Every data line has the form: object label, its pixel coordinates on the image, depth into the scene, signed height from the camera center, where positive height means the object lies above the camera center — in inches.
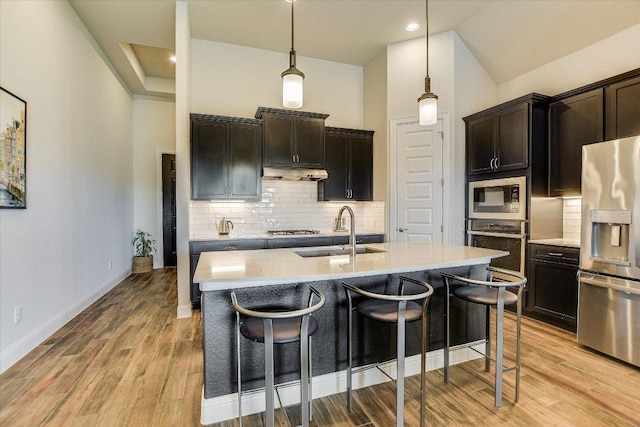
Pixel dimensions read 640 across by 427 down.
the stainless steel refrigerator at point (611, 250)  97.7 -13.1
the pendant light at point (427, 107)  100.8 +33.3
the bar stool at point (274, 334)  56.8 -24.0
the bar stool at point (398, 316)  66.6 -23.7
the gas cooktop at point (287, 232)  170.4 -12.4
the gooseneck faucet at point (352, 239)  88.2 -8.3
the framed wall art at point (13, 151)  93.4 +18.3
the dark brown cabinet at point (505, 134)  140.1 +36.0
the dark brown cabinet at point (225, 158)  157.2 +26.8
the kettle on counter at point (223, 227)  165.0 -9.1
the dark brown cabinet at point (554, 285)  123.7 -30.8
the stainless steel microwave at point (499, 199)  141.6 +5.6
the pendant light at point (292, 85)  85.6 +34.0
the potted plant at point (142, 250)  233.0 -31.0
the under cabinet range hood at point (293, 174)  166.5 +19.6
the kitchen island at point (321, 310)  72.1 -23.9
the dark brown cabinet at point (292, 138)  167.9 +39.1
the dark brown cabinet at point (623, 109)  111.7 +37.2
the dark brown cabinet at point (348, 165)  185.9 +26.9
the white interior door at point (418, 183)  167.9 +14.7
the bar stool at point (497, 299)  78.0 -23.2
